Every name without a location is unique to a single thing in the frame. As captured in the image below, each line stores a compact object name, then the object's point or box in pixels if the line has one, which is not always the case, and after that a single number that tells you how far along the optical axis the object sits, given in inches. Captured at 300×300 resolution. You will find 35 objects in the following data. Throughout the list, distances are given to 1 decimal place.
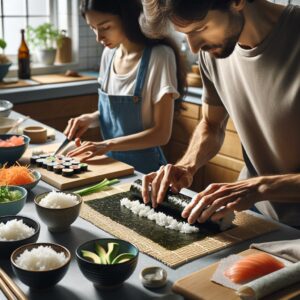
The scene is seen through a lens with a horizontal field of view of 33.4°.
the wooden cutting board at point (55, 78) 139.0
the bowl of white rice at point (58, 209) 50.1
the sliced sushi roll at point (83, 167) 69.2
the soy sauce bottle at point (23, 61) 140.7
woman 84.0
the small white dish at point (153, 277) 41.4
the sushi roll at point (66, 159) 72.4
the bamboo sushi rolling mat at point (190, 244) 46.9
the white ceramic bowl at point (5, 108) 91.8
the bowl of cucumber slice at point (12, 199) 52.7
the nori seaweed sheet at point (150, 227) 49.9
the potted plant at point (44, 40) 148.3
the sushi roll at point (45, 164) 70.5
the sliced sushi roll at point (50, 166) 69.4
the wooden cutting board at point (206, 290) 38.8
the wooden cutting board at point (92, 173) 65.4
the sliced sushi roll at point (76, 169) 68.4
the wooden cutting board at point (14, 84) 130.8
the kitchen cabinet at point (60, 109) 129.5
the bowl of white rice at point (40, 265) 39.7
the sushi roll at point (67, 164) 69.2
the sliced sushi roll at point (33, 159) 73.0
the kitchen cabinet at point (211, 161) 124.0
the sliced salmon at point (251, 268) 41.0
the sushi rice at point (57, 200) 51.6
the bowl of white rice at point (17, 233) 45.2
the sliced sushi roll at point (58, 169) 68.2
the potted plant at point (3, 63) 133.3
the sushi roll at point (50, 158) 72.1
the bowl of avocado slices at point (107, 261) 39.8
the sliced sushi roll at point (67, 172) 67.1
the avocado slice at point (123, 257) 42.3
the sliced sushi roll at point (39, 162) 71.5
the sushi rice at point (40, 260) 40.6
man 50.6
